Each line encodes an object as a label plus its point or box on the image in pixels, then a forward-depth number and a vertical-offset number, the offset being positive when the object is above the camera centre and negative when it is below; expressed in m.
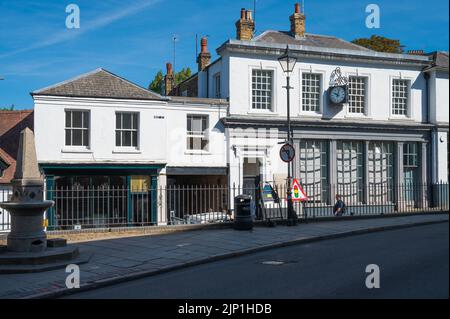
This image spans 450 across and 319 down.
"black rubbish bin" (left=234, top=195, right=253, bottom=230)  16.56 -1.25
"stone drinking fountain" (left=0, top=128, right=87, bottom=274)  11.21 -1.06
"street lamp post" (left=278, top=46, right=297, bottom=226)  17.47 +2.30
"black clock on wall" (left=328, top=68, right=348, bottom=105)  26.61 +4.46
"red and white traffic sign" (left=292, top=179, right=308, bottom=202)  18.28 -0.64
